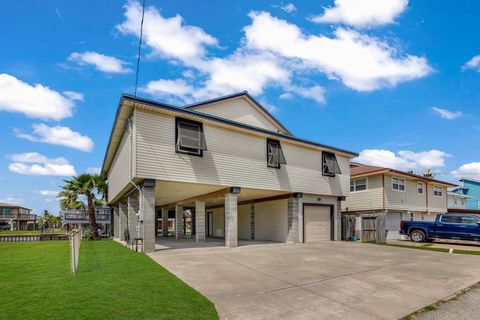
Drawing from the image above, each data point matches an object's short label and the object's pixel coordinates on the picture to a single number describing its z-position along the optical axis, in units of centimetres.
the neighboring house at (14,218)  6273
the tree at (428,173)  5278
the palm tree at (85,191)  2405
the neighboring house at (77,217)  2694
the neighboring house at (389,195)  2470
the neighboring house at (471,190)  4116
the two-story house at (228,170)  1299
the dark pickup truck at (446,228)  1819
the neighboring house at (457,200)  3562
